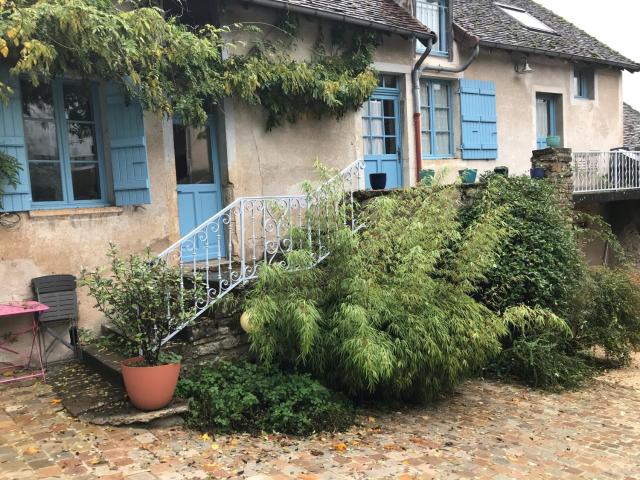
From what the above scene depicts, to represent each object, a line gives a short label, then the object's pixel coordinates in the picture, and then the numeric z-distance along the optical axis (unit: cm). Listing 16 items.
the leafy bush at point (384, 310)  491
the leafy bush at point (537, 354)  668
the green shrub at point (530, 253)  712
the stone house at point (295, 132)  582
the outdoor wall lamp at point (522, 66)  1139
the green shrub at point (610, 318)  760
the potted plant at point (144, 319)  436
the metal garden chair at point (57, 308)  554
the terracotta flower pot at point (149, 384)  432
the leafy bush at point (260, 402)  463
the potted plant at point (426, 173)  848
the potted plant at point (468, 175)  877
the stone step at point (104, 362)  495
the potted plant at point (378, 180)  764
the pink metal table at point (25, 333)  508
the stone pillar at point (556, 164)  902
